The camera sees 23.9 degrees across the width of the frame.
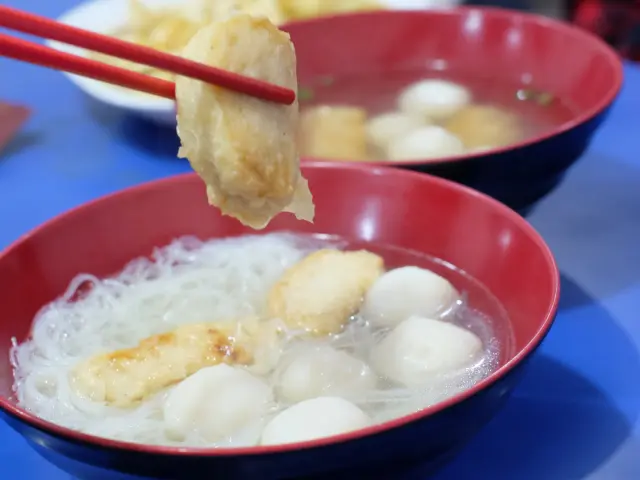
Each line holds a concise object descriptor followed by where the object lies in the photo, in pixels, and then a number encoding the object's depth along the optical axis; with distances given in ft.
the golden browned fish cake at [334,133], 1.82
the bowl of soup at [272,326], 1.25
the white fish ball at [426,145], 1.78
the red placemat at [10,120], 2.13
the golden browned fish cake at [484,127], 1.84
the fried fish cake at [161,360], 1.42
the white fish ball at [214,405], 1.36
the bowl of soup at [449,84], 1.80
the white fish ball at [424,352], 1.42
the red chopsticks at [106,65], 1.23
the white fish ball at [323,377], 1.40
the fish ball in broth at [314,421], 1.30
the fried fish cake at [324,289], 1.52
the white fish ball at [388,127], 1.87
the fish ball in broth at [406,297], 1.52
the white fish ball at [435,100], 1.96
